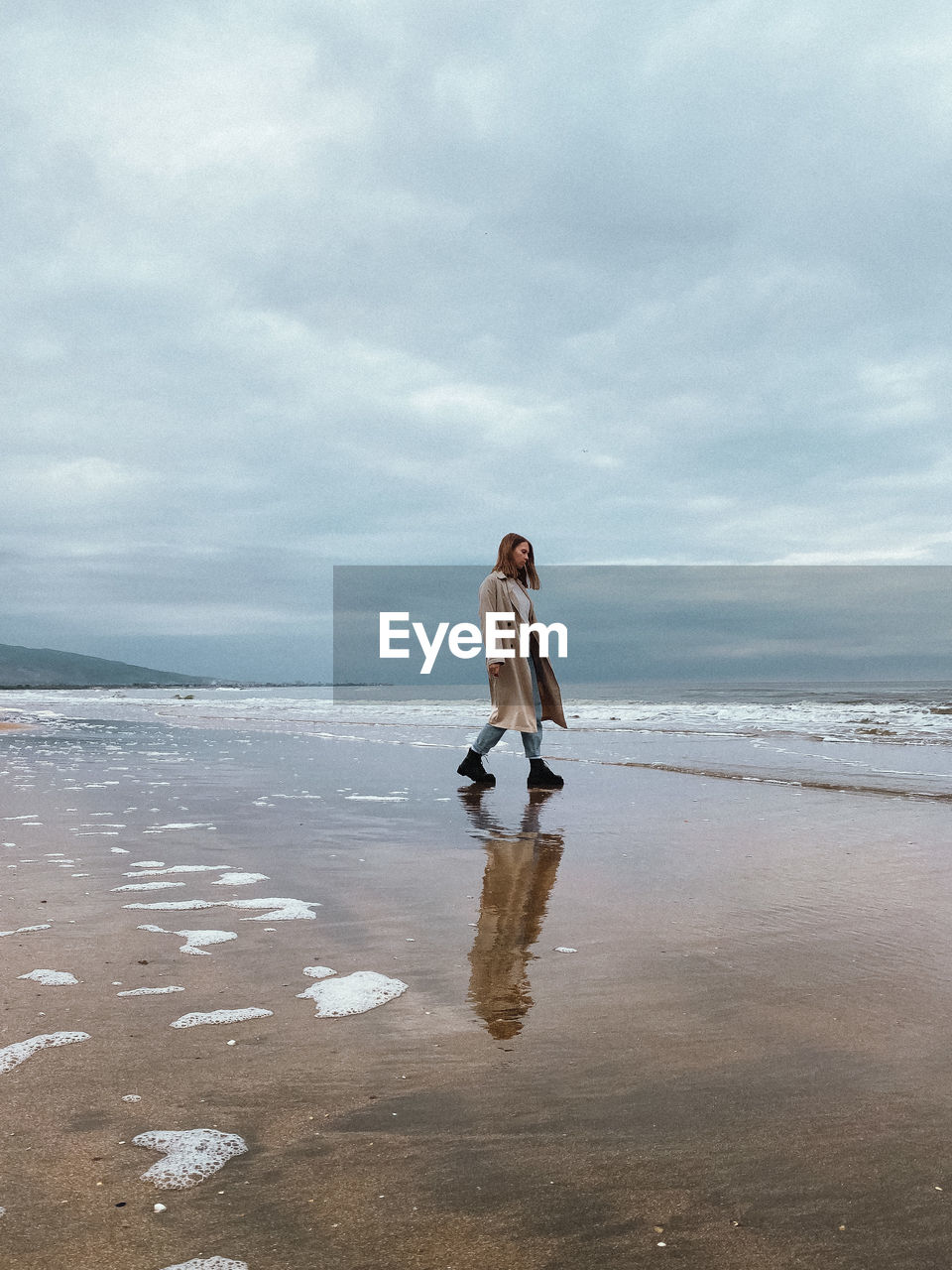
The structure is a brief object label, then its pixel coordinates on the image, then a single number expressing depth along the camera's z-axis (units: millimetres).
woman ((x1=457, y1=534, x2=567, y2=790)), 7836
